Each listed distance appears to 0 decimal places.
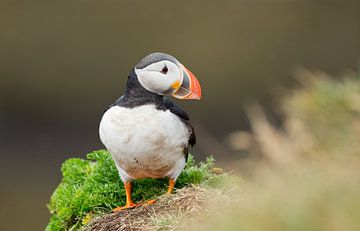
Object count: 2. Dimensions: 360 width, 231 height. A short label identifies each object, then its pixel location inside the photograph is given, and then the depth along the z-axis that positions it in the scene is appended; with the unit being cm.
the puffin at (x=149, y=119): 1060
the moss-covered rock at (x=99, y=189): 1141
